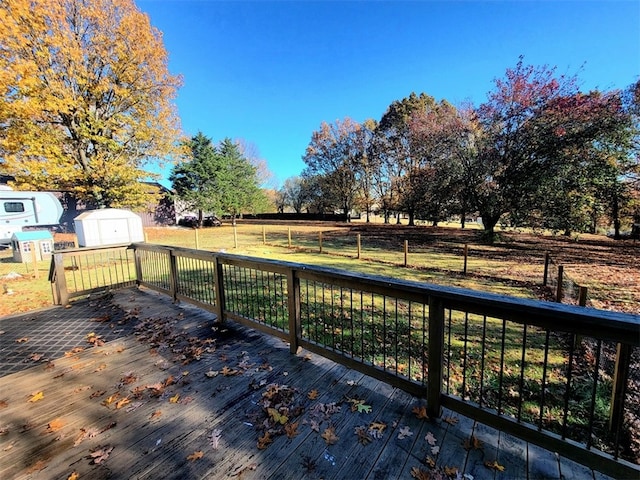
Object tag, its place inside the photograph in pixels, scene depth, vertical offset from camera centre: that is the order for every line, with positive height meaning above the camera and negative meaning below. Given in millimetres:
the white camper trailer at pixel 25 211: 11977 +377
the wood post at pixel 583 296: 3545 -1246
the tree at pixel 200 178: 22359 +2899
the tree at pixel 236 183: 23953 +2703
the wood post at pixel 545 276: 6748 -1860
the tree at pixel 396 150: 23073 +5100
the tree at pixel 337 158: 27136 +5298
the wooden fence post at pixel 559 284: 5004 -1522
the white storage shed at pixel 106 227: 11078 -444
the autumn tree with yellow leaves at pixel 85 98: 9773 +4893
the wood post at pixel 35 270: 7461 -1404
